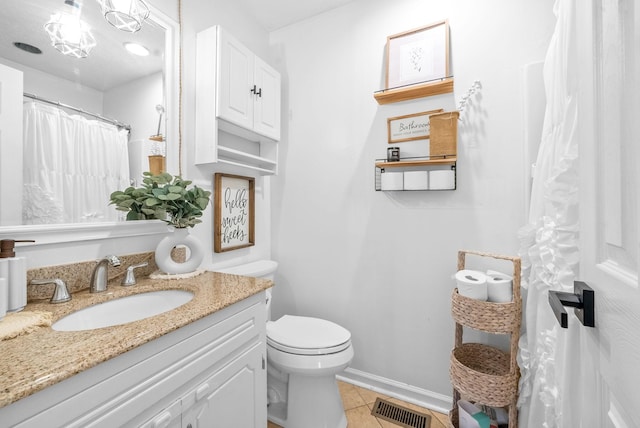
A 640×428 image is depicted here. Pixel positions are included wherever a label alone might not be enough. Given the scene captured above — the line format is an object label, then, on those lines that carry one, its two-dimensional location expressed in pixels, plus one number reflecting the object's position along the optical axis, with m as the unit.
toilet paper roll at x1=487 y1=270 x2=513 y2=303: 1.26
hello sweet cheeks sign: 1.69
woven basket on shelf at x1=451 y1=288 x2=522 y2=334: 1.22
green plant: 1.21
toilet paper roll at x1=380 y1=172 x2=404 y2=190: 1.64
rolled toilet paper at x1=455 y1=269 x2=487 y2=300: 1.28
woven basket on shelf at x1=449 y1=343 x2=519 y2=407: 1.20
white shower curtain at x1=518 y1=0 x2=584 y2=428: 0.85
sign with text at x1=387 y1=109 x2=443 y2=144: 1.64
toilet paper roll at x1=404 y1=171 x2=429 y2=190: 1.59
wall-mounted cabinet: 1.48
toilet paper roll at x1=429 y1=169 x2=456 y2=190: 1.54
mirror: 0.98
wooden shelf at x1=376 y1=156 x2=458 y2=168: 1.52
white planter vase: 1.27
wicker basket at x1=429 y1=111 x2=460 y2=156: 1.51
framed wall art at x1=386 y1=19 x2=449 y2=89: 1.59
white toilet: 1.36
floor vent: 1.52
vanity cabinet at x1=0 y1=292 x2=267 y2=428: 0.57
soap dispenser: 0.83
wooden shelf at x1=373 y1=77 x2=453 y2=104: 1.56
